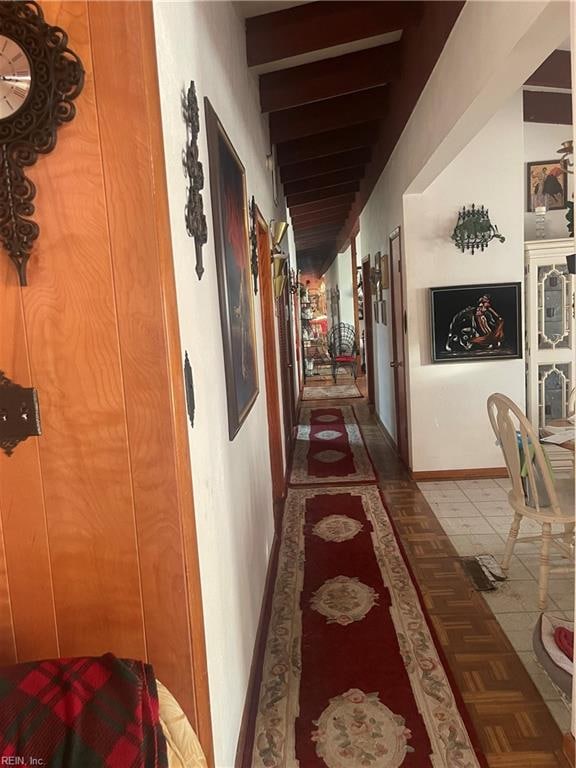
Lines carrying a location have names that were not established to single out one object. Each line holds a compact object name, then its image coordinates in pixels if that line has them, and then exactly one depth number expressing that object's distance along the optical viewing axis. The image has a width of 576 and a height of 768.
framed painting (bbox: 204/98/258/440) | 1.76
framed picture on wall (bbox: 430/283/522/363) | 4.12
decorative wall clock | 1.03
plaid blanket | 0.79
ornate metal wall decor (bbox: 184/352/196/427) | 1.25
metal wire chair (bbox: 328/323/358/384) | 12.21
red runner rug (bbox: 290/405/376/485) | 4.62
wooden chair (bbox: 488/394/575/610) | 2.42
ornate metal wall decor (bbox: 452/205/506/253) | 3.99
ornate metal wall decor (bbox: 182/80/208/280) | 1.38
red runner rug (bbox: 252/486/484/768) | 1.73
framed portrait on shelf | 4.30
